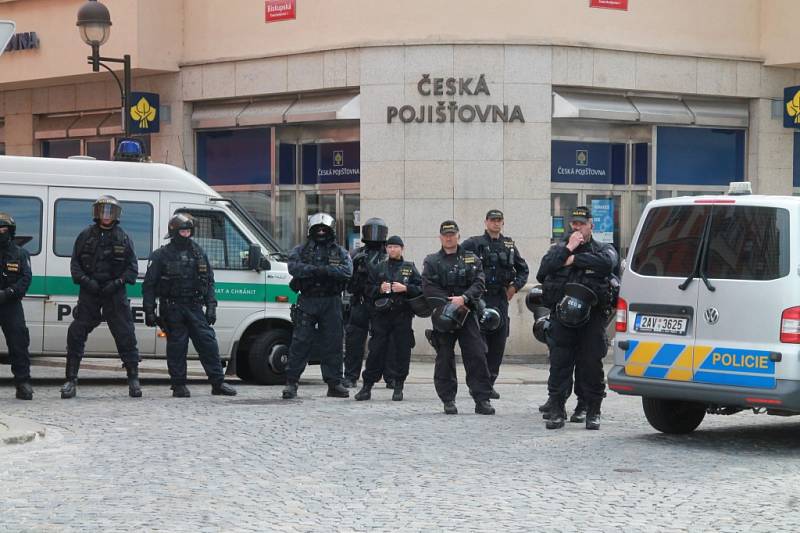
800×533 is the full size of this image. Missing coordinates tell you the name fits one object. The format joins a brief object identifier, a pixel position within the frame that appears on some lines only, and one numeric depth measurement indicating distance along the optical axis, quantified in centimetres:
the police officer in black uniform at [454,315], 1255
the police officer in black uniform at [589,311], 1139
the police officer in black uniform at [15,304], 1306
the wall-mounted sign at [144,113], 2206
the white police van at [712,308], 979
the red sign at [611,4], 2045
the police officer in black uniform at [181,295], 1356
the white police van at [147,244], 1451
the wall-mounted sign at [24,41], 2306
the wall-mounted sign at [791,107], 2162
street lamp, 1734
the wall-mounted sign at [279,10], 2105
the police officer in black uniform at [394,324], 1367
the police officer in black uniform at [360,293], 1423
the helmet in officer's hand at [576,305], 1125
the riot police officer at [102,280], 1340
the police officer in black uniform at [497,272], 1384
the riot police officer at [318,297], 1353
